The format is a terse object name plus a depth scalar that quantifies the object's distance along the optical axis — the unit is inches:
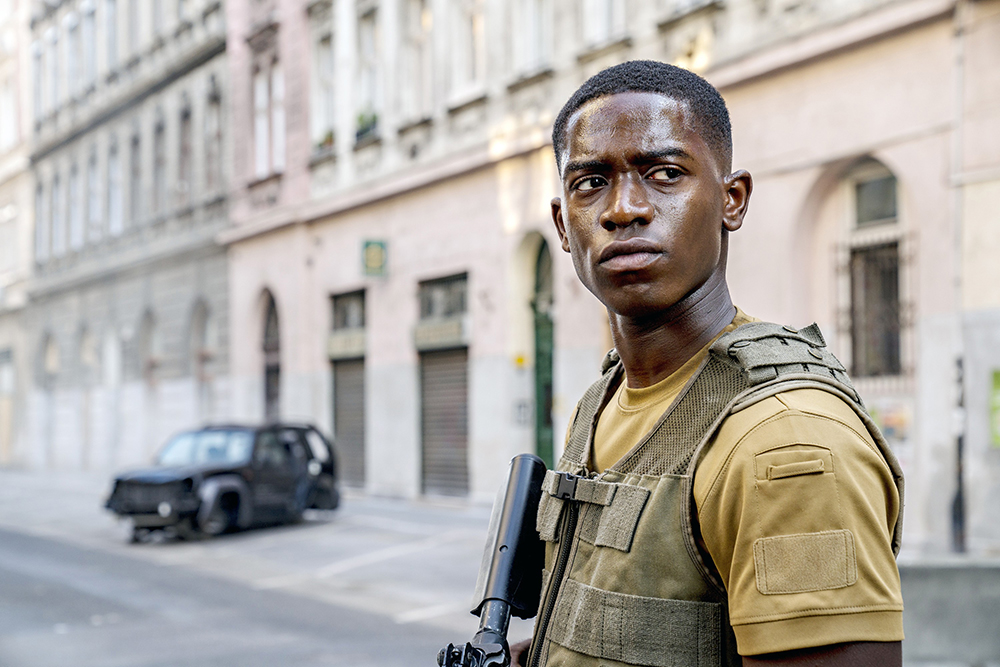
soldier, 51.5
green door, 666.8
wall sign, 783.1
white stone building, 1047.6
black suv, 559.8
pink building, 431.2
